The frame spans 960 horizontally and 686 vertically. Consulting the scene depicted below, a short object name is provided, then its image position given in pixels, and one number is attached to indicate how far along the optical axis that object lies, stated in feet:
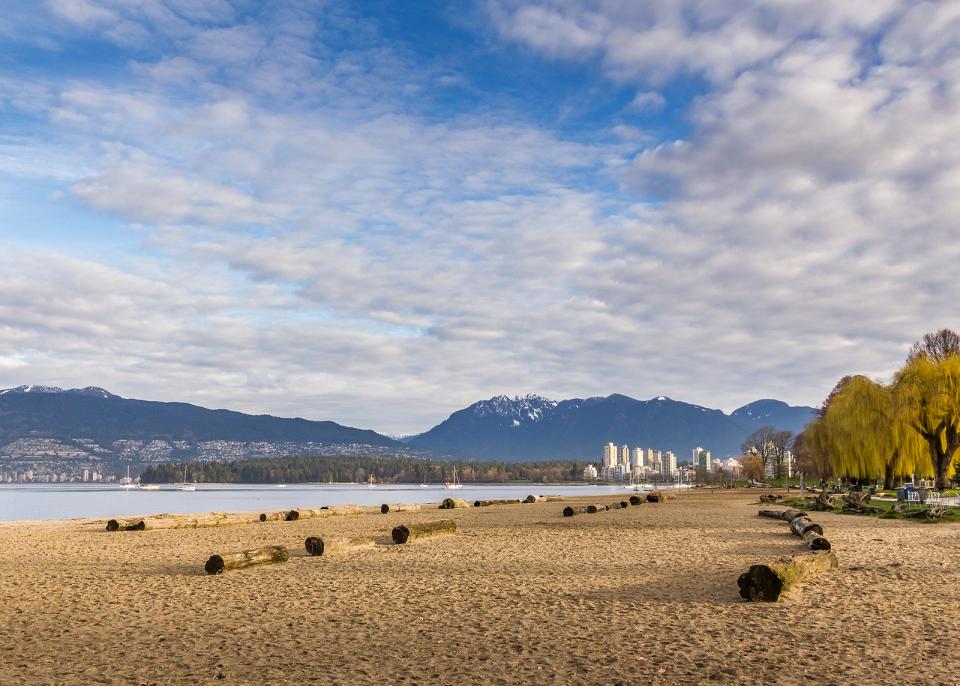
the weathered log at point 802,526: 79.60
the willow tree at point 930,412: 169.07
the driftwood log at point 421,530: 82.07
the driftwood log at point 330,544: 69.36
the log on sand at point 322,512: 142.31
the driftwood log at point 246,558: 58.75
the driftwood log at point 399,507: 171.01
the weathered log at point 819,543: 63.87
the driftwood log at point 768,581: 43.19
